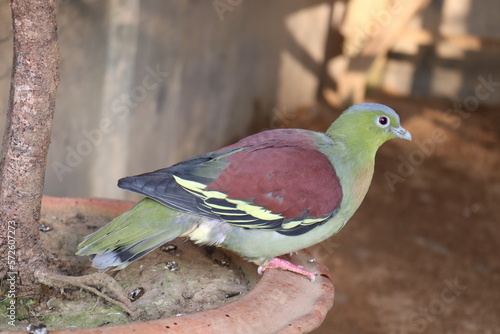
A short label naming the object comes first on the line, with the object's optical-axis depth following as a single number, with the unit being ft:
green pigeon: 3.90
